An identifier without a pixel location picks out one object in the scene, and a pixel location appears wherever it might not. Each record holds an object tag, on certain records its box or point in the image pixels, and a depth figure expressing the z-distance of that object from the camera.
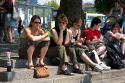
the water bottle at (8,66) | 5.80
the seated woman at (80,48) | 6.97
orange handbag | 6.14
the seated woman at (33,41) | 6.18
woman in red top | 7.34
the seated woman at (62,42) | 6.53
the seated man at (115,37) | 7.84
